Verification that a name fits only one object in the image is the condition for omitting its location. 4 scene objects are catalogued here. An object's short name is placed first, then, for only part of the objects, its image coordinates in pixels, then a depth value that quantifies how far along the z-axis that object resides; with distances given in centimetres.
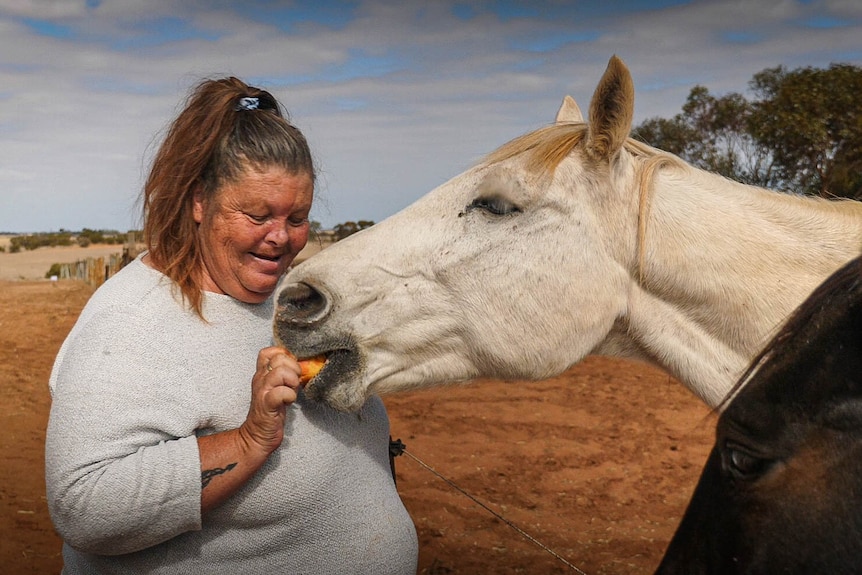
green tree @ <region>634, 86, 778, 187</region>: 1841
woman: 188
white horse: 240
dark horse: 121
